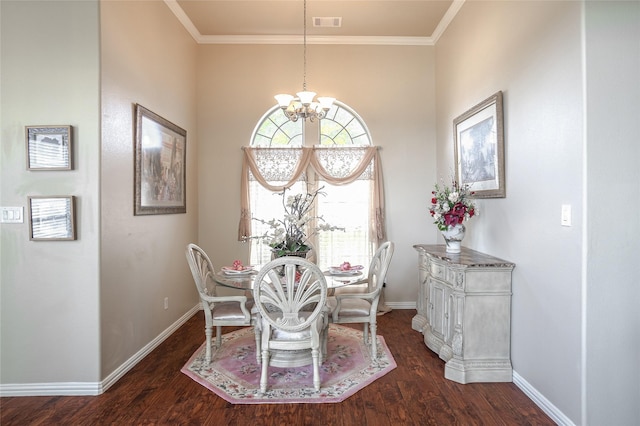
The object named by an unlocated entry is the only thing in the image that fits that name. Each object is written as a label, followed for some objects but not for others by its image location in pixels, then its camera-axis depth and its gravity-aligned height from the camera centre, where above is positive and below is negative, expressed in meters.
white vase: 3.10 -0.23
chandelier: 3.26 +1.02
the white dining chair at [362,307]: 2.98 -0.85
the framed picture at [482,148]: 2.86 +0.58
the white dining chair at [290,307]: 2.37 -0.69
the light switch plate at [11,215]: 2.49 -0.03
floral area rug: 2.47 -1.33
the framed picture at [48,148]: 2.47 +0.46
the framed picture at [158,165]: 3.09 +0.47
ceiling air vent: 4.08 +2.30
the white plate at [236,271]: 2.99 -0.53
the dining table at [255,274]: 2.66 -0.58
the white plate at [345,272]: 2.94 -0.53
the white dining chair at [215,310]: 2.91 -0.88
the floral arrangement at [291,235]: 2.90 -0.21
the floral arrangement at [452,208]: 3.05 +0.02
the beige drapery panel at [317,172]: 4.49 +0.44
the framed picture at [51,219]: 2.47 -0.06
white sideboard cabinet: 2.67 -0.88
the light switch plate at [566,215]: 2.07 -0.03
